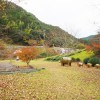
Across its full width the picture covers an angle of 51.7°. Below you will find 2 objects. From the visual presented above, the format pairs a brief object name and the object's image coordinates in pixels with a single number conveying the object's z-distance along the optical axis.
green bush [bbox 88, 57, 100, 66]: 10.43
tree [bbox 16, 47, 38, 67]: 10.05
